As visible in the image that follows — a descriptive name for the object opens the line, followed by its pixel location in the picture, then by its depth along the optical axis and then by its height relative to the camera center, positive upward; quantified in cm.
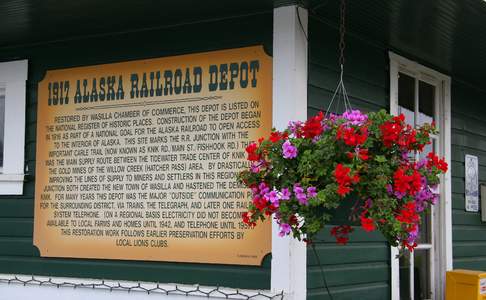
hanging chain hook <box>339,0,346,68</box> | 461 +125
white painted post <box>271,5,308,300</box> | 468 +69
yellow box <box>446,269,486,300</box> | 630 -79
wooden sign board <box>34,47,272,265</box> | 500 +28
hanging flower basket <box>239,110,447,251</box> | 340 +10
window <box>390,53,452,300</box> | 628 +16
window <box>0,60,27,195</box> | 602 +53
